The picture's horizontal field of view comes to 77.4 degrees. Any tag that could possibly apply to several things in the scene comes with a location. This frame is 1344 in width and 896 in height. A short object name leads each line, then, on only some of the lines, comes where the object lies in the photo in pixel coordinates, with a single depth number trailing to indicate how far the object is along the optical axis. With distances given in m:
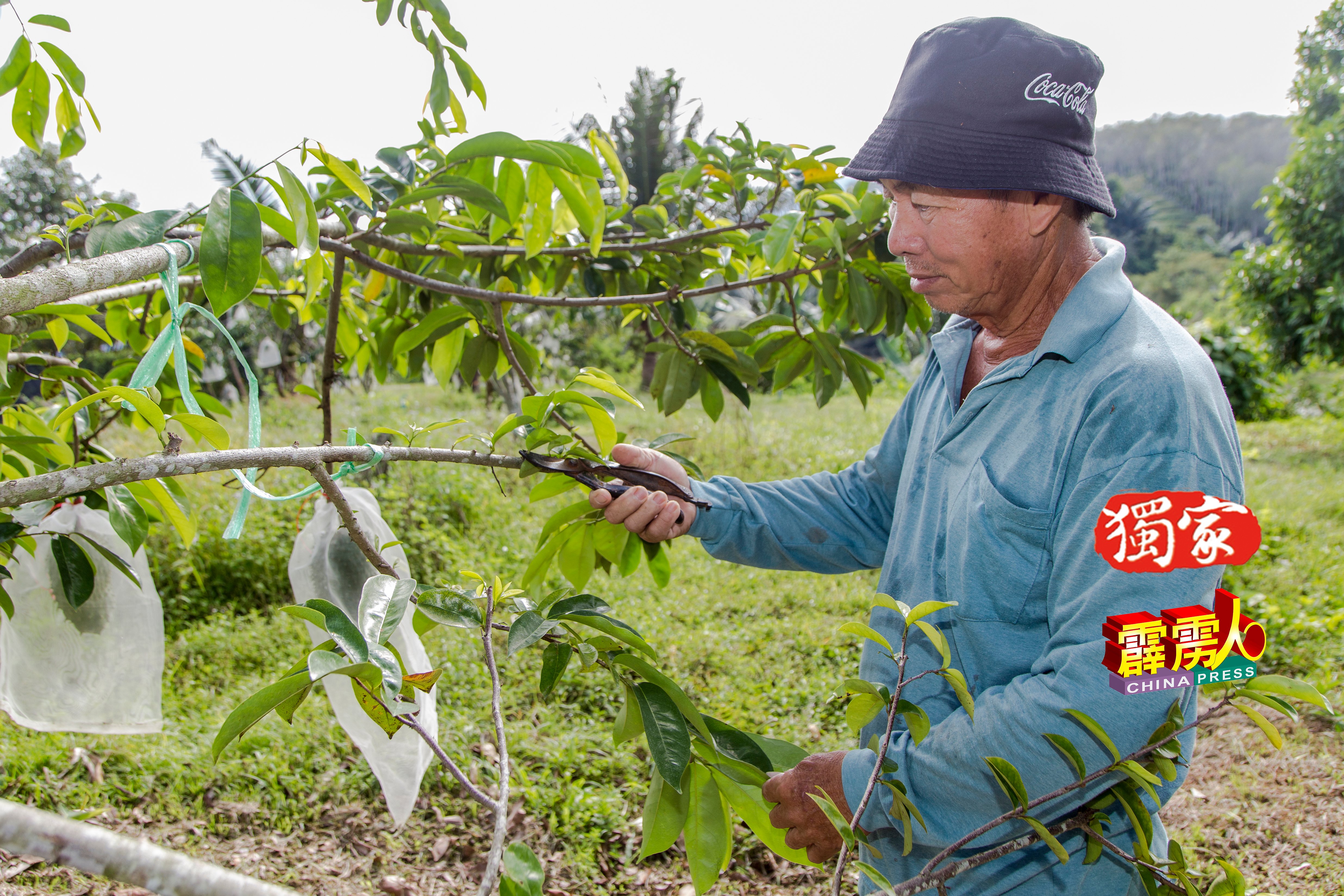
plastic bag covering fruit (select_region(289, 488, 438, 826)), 1.45
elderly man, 0.85
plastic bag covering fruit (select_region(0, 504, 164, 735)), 1.60
